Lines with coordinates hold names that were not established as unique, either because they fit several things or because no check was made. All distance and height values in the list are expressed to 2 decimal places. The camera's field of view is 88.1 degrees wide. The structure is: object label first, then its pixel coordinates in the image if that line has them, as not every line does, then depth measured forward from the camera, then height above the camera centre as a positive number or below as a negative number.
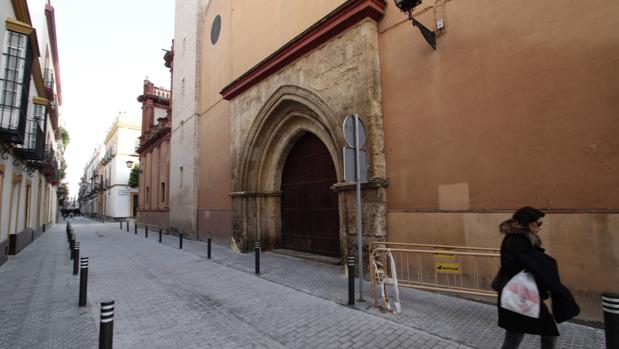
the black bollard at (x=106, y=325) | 2.54 -0.95
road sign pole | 4.95 +0.05
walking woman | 2.37 -0.62
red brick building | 21.00 +3.63
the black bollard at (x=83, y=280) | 5.25 -1.19
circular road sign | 5.14 +1.14
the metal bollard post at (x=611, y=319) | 2.48 -0.98
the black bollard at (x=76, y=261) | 7.74 -1.28
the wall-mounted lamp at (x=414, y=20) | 5.50 +3.14
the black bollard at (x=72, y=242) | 9.50 -1.05
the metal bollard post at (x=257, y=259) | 7.51 -1.31
